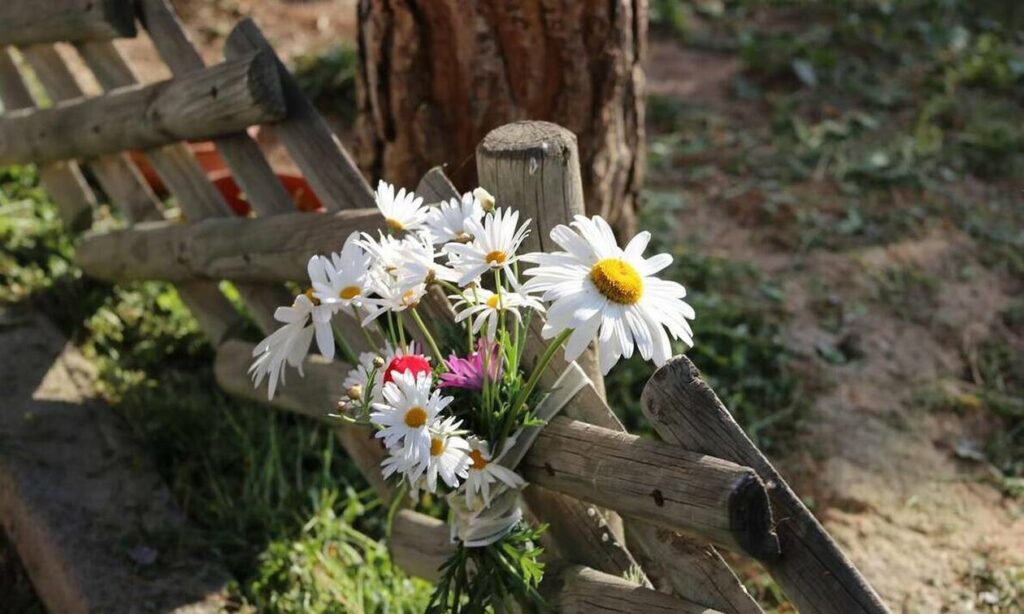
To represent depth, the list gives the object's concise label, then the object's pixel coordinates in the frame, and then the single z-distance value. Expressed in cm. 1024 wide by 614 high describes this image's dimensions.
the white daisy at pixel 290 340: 193
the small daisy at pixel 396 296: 192
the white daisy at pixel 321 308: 188
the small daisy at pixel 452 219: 199
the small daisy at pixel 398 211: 203
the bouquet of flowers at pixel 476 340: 178
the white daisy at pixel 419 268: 192
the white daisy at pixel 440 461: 186
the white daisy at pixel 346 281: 190
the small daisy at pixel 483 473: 204
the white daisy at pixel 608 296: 174
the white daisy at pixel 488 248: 189
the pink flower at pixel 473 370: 203
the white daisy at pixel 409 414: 185
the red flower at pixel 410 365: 191
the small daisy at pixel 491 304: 189
